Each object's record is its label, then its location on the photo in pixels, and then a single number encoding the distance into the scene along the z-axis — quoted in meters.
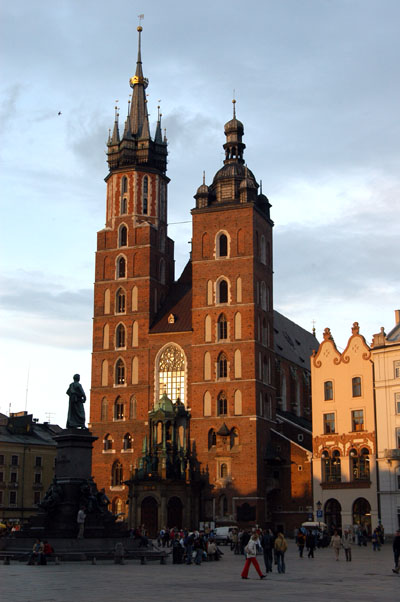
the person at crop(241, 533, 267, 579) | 25.32
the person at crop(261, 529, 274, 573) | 28.95
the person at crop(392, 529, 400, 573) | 27.62
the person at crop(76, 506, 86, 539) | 34.50
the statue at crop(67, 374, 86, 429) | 37.97
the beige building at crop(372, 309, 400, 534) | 55.66
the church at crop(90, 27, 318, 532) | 66.62
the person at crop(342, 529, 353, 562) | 35.69
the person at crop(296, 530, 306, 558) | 39.72
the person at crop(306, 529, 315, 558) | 38.70
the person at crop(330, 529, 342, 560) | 36.94
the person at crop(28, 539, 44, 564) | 31.03
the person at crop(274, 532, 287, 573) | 28.42
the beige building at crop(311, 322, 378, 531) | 58.03
